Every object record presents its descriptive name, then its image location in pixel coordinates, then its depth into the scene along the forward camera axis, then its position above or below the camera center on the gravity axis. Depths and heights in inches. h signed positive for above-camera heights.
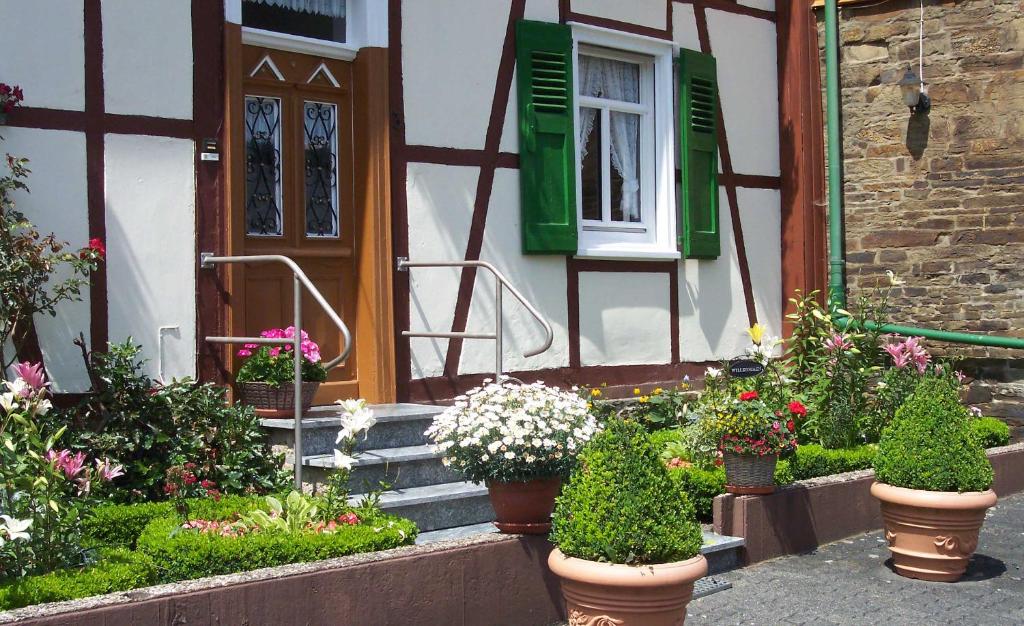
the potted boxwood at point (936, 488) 248.7 -37.1
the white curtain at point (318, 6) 299.4 +78.1
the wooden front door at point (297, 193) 288.0 +30.8
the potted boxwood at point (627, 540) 182.9 -34.6
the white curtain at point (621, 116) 364.2 +60.7
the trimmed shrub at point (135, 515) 215.0 -35.2
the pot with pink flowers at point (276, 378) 267.1 -13.3
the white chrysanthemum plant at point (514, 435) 210.4 -21.0
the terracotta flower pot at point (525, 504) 215.0 -33.8
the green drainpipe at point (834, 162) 416.2 +51.3
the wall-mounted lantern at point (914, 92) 401.1 +72.4
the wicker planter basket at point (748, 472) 268.2 -35.7
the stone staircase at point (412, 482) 247.6 -35.3
